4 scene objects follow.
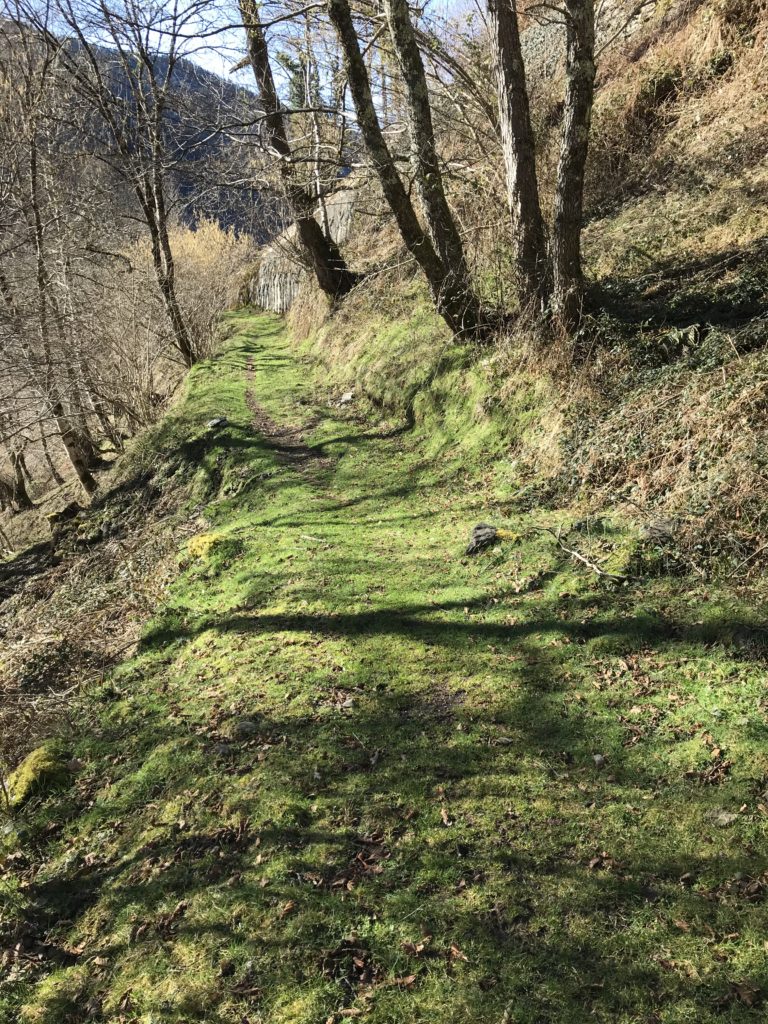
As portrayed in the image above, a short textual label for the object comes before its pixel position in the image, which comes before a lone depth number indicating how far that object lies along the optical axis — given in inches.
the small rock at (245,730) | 190.4
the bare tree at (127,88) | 523.5
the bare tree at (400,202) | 334.0
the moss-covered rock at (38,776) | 199.8
